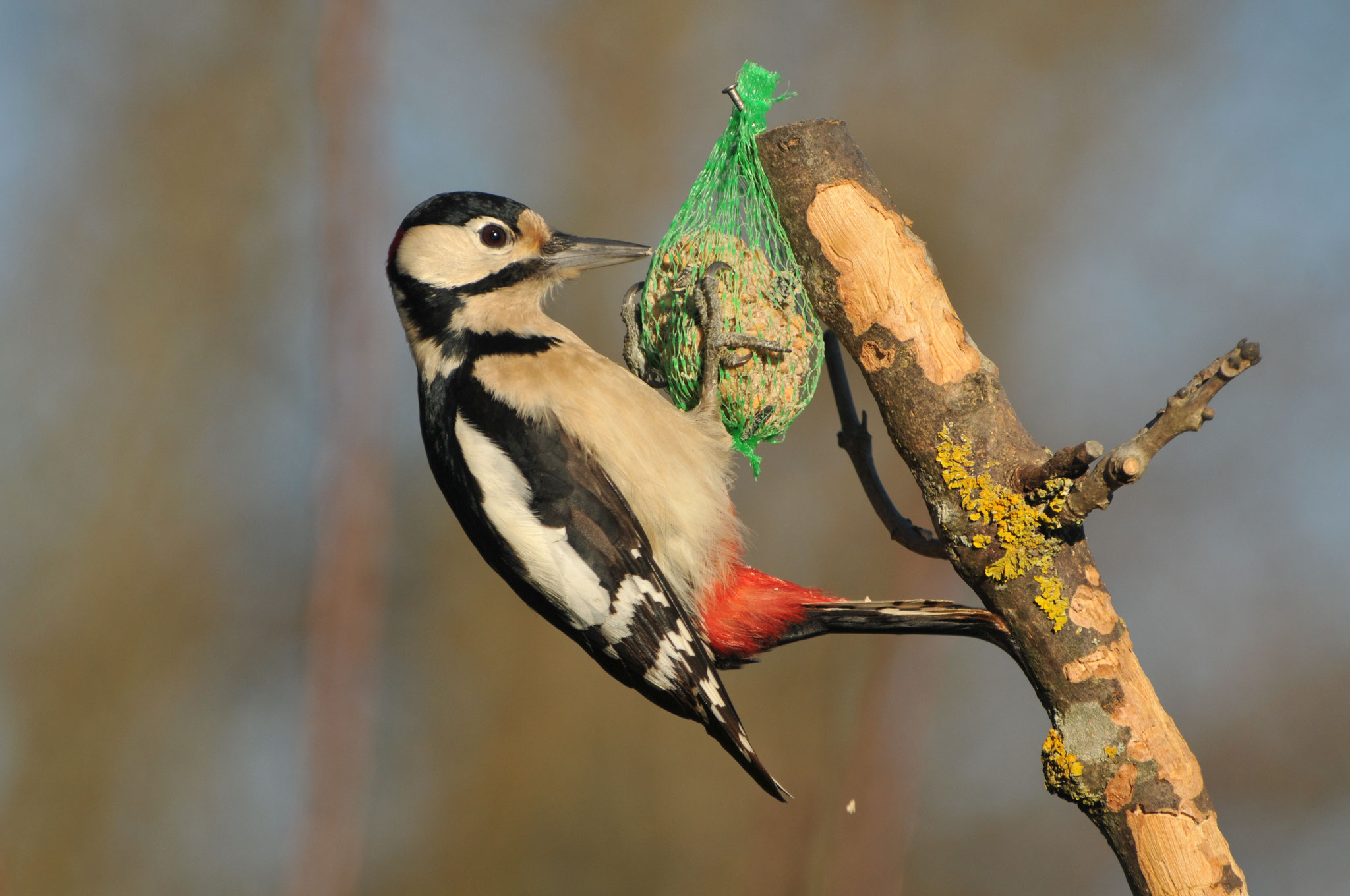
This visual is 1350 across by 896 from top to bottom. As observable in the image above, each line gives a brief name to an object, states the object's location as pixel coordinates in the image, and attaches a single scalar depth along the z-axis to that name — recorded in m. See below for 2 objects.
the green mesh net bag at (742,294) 5.12
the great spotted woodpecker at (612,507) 5.04
